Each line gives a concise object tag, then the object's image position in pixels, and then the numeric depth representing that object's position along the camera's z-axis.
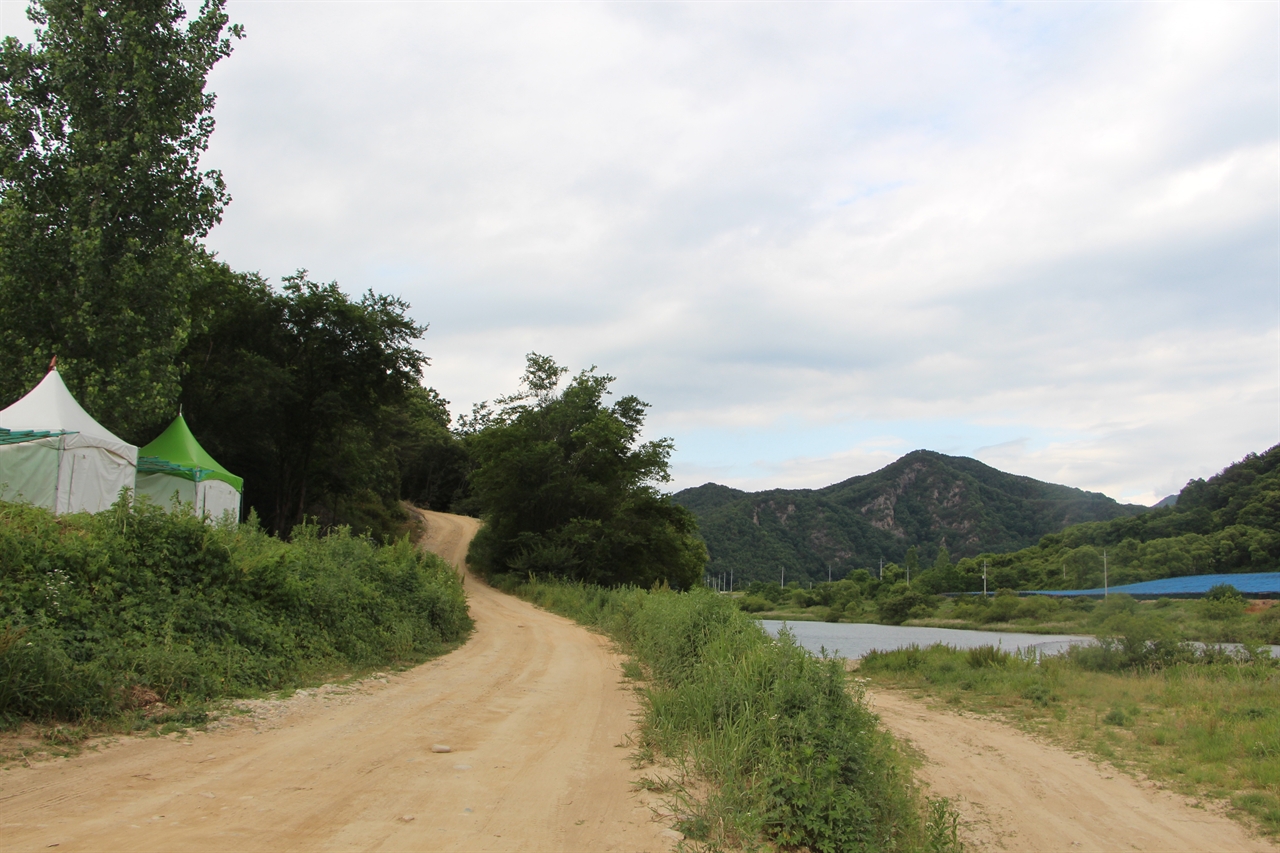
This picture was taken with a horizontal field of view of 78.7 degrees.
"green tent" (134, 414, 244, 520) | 18.98
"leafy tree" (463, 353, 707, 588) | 40.12
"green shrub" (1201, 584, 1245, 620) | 31.85
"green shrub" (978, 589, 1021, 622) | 52.38
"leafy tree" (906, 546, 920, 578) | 87.22
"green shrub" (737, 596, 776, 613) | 59.41
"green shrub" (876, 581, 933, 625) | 61.00
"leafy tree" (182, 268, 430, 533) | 27.25
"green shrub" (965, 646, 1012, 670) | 21.95
